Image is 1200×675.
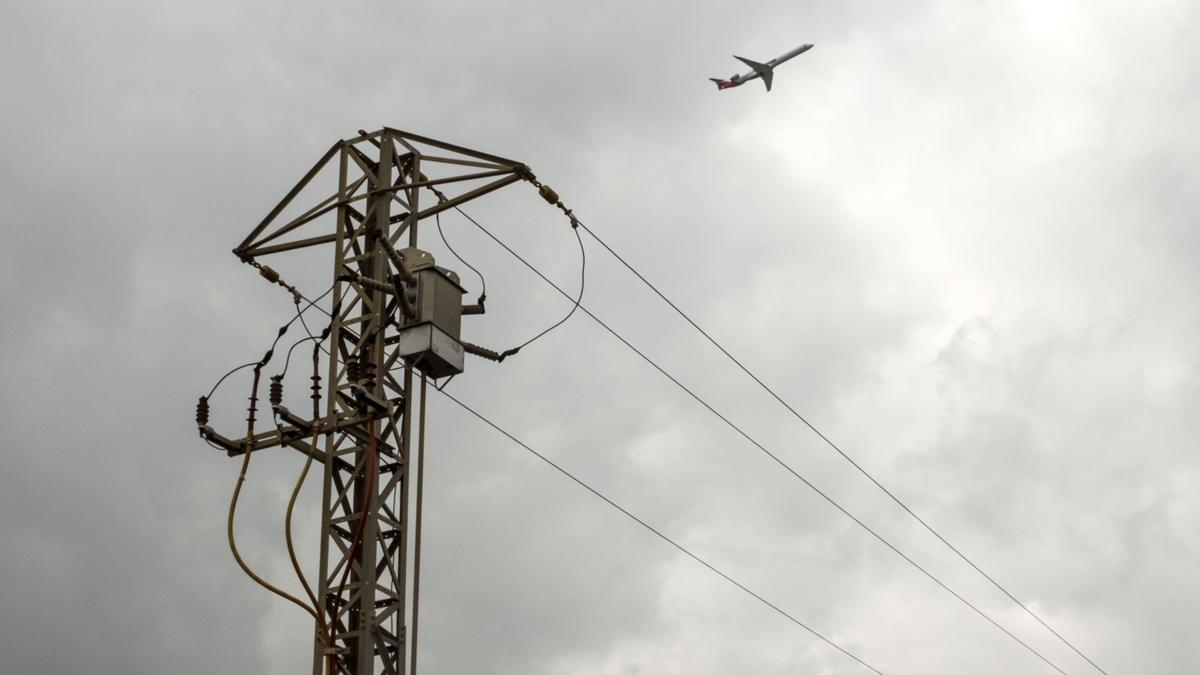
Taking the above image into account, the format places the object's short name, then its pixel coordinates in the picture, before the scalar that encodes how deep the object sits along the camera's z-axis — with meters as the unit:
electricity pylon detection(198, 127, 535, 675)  15.32
